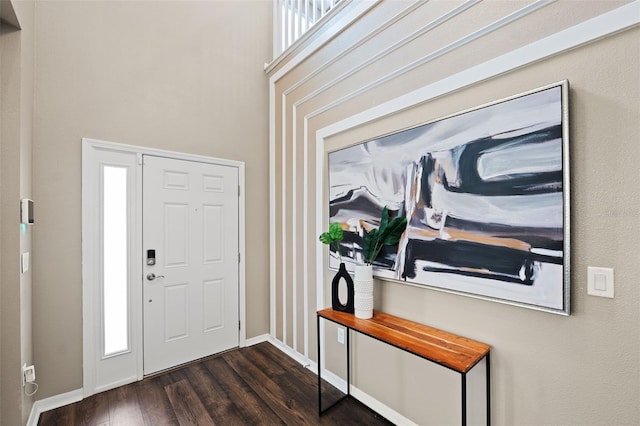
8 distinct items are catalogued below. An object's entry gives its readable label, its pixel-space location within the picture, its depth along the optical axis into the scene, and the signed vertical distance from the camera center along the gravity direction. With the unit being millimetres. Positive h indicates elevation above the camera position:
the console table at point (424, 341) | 1350 -693
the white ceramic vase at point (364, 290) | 1908 -515
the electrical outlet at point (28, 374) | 1785 -1014
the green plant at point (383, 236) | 1822 -153
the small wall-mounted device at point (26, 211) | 1700 +12
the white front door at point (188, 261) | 2559 -458
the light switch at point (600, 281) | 1151 -284
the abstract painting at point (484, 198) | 1257 +70
